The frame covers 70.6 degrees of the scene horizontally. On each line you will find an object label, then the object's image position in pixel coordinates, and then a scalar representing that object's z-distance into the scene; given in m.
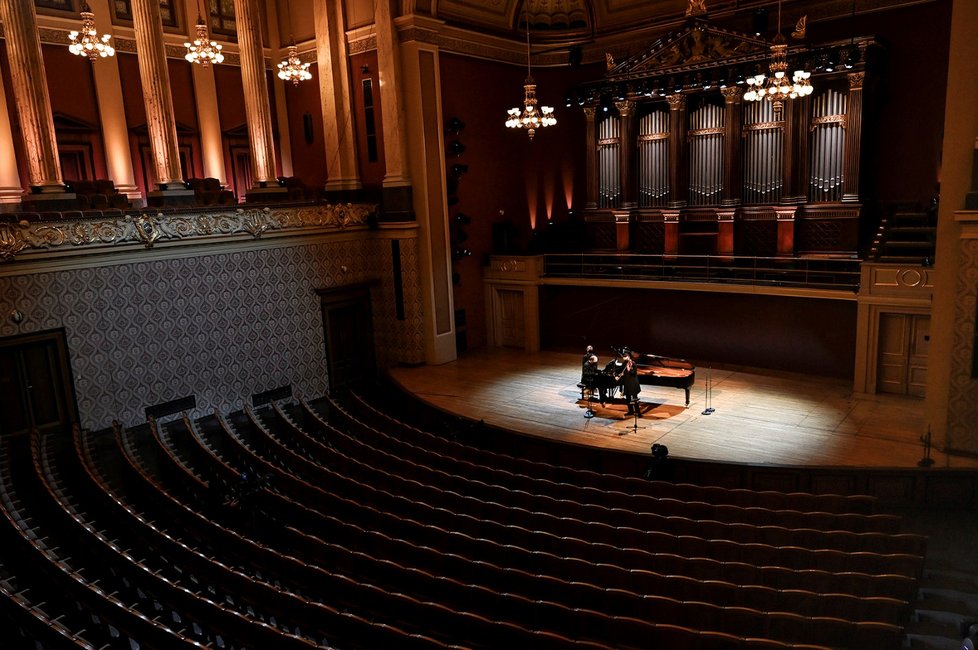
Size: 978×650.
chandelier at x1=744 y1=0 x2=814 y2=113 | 8.34
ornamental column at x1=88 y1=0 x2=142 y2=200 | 13.84
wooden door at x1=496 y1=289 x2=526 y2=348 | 15.83
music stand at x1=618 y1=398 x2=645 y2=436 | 10.19
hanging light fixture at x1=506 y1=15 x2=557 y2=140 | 10.36
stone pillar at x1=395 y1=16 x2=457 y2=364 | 13.71
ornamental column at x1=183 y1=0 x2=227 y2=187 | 15.54
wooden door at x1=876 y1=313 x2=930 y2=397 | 10.84
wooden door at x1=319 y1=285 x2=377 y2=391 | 14.00
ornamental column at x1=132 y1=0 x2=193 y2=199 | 12.22
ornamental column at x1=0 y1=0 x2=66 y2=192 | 10.79
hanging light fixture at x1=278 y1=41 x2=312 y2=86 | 12.25
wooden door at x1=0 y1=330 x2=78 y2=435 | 10.26
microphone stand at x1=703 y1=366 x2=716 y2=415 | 10.85
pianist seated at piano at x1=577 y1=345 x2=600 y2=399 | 11.29
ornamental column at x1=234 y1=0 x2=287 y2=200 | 13.53
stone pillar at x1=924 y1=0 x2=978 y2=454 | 8.26
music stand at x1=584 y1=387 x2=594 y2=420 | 10.93
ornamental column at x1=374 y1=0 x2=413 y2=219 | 13.49
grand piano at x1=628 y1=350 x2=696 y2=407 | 11.05
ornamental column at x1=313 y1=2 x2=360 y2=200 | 14.38
